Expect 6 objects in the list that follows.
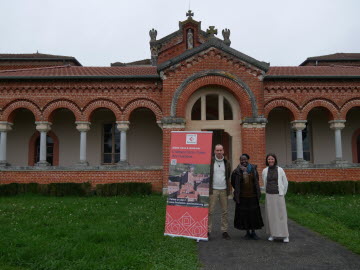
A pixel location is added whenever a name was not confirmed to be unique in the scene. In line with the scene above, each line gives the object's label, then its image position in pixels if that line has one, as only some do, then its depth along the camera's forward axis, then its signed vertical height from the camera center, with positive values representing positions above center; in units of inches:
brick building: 502.3 +81.9
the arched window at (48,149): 624.7 +17.9
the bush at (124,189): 495.2 -51.3
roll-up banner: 253.1 -24.0
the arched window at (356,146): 625.3 +23.2
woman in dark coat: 256.5 -35.5
